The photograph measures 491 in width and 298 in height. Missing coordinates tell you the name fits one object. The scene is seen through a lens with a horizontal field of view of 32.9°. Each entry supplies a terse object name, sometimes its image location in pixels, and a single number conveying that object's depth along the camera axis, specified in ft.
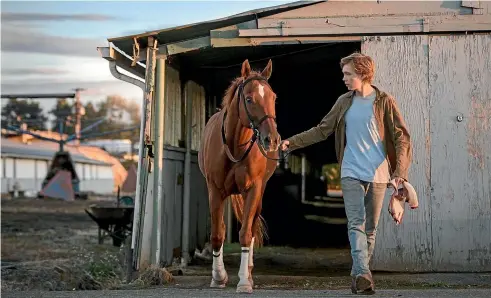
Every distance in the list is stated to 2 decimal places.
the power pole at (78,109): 203.41
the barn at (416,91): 33.09
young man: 23.06
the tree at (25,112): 300.71
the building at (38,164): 182.91
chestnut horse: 27.84
